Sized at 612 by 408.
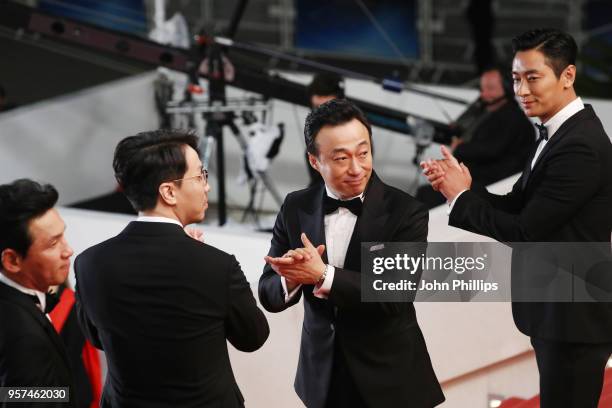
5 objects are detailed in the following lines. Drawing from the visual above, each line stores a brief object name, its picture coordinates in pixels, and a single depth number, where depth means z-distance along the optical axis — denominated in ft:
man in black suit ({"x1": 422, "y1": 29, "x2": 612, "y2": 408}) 15.07
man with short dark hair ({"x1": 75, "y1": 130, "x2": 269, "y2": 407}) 12.79
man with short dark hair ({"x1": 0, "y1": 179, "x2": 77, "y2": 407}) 12.73
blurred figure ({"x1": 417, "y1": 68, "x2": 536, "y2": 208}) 30.81
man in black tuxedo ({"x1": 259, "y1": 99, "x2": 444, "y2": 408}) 14.15
